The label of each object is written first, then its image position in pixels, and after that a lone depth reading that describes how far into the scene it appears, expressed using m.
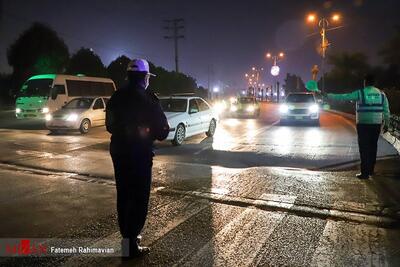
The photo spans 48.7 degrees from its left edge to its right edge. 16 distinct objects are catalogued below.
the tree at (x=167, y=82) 62.68
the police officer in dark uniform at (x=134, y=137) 4.23
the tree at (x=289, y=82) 125.28
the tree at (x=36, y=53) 53.84
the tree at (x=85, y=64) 55.91
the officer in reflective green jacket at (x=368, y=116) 8.18
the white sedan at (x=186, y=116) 14.22
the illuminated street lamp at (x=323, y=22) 31.78
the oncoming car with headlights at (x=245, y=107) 30.83
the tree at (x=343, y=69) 70.94
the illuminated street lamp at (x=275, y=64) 52.60
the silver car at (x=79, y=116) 17.61
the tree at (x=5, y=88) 53.99
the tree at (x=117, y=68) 58.59
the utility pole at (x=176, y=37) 58.53
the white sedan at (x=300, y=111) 23.27
